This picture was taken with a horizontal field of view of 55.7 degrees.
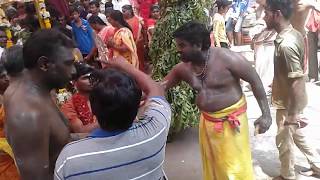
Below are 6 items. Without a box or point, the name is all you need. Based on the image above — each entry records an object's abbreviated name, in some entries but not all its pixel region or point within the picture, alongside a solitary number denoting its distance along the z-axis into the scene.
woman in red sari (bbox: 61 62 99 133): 2.09
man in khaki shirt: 2.80
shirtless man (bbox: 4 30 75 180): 1.45
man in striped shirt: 1.16
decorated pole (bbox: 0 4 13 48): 4.64
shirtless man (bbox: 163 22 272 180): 2.38
